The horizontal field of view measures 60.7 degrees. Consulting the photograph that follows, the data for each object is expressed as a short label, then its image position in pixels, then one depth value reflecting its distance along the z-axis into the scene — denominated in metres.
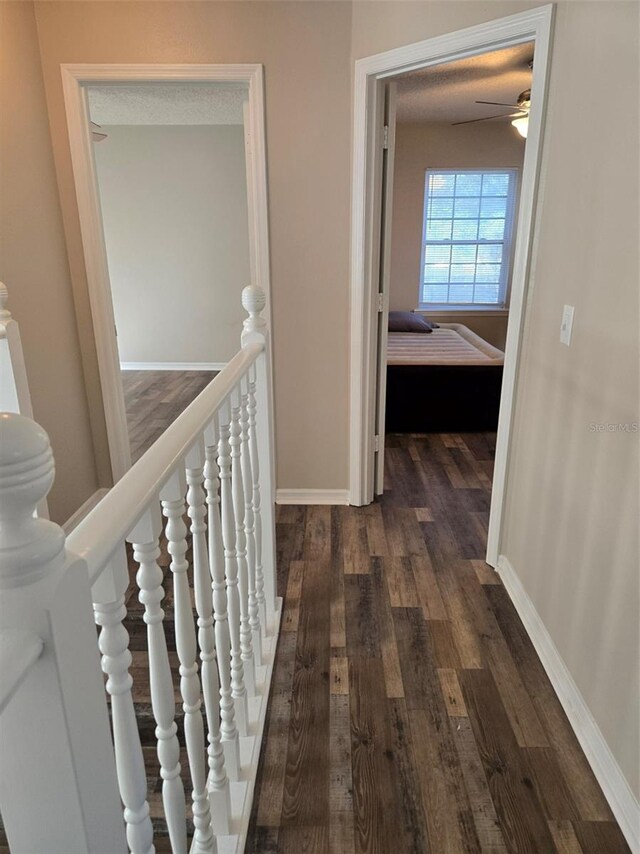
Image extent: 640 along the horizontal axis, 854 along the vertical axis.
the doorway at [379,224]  1.96
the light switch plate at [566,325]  1.78
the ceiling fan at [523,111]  3.91
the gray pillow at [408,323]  5.51
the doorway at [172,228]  5.41
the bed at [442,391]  3.90
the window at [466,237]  6.30
